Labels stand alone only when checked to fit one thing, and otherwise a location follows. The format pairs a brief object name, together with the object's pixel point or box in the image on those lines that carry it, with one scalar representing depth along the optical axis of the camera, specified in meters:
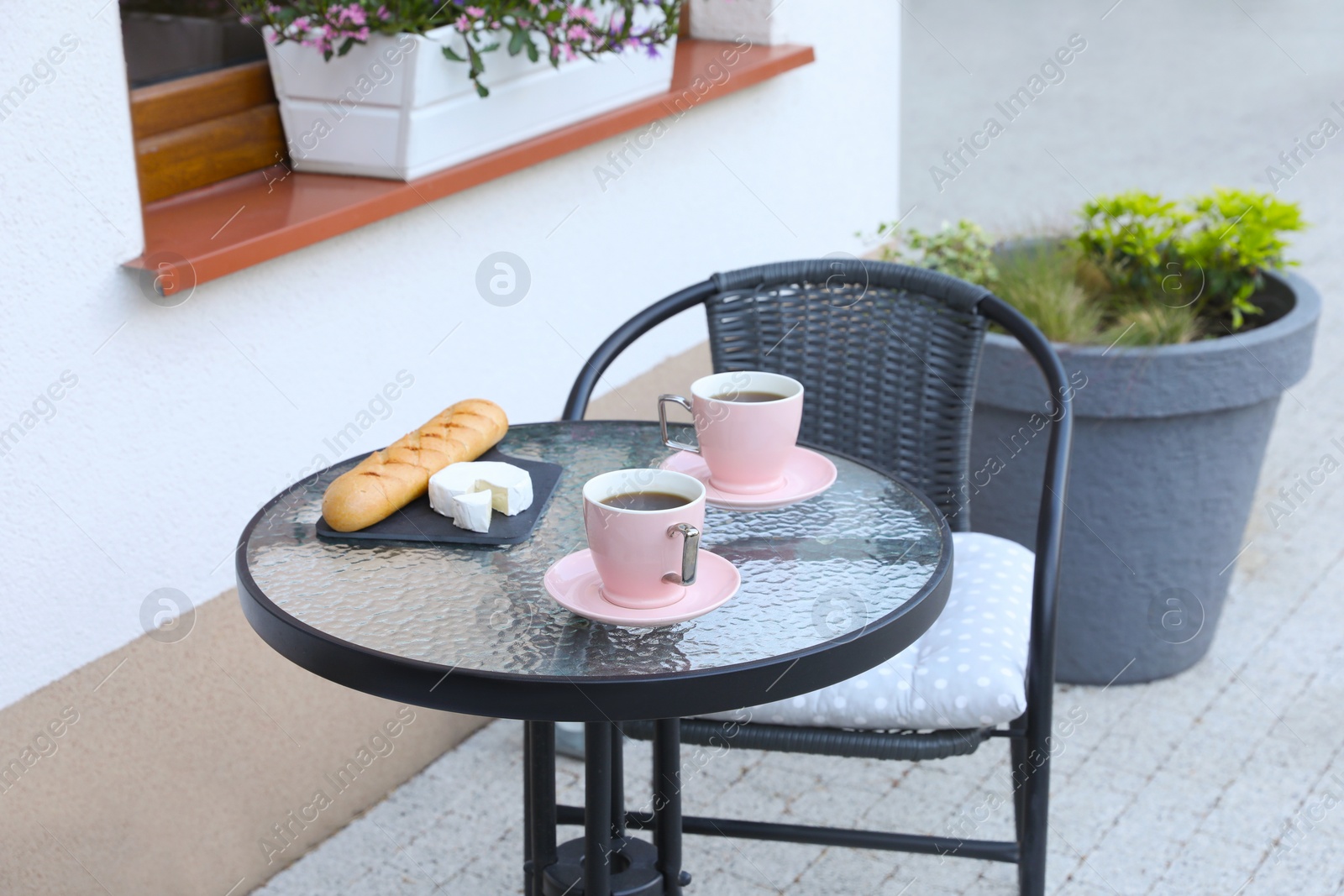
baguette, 1.47
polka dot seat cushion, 1.71
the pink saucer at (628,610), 1.25
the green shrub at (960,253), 2.87
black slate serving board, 1.46
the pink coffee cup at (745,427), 1.51
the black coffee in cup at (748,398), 1.62
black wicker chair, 2.14
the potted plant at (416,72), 2.18
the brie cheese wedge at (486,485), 1.49
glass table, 1.20
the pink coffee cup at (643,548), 1.22
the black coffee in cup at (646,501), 1.32
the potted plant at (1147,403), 2.55
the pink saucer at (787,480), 1.55
